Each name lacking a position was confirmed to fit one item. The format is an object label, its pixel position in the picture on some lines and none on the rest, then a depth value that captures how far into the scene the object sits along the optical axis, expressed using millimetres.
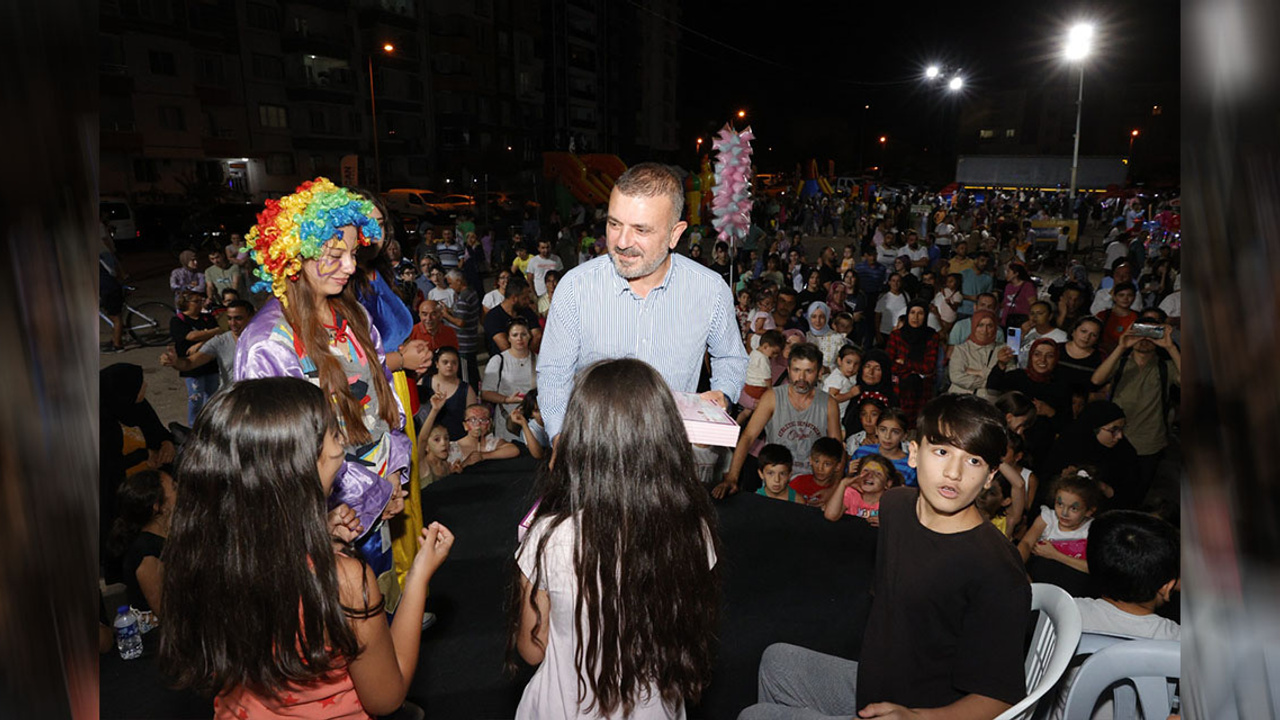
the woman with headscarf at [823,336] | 6836
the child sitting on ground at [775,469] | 4578
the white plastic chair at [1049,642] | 1859
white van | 18547
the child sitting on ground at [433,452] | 5016
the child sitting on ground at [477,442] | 5043
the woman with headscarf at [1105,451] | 4672
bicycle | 10664
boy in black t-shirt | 1938
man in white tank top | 5000
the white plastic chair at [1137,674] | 2152
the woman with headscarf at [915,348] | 6590
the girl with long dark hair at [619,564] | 1904
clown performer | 2533
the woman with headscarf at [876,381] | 5547
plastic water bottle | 2660
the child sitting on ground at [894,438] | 4609
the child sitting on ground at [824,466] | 4656
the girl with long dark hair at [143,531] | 2930
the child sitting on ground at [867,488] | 4164
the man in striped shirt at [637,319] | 2934
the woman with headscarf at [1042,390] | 5196
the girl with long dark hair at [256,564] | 1679
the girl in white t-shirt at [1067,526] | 3824
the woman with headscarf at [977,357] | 6215
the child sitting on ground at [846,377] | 5848
